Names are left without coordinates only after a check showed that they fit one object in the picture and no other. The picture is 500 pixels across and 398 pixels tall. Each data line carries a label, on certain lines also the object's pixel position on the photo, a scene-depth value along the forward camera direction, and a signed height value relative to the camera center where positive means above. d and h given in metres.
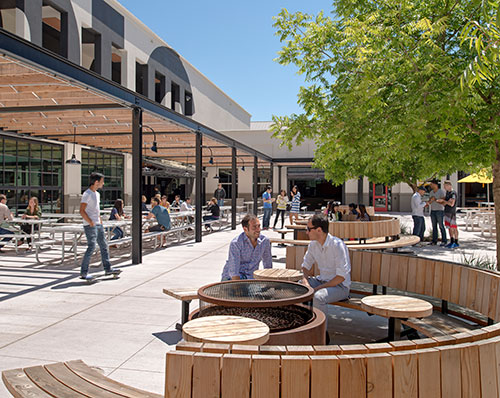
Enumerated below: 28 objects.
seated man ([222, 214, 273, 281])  5.02 -0.65
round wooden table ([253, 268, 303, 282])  4.93 -0.89
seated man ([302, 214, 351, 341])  4.80 -0.76
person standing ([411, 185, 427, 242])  13.79 -0.46
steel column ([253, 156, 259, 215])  23.48 +0.38
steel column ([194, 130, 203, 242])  14.07 +0.30
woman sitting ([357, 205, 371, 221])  12.42 -0.49
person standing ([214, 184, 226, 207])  24.75 +0.09
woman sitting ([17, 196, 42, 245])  12.64 -0.60
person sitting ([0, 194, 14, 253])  11.27 -0.59
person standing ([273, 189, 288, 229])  18.16 -0.24
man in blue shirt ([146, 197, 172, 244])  12.51 -0.65
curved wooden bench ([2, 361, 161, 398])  2.60 -1.16
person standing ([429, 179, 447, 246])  13.70 -0.45
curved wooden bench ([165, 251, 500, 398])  2.09 -0.83
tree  6.33 +1.78
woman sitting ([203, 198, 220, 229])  17.67 -0.66
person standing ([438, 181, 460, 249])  13.34 -0.50
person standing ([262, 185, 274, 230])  18.34 -0.50
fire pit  3.24 -0.92
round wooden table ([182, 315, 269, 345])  2.75 -0.89
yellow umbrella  18.32 +0.86
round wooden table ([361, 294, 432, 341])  3.85 -0.98
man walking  8.05 -0.58
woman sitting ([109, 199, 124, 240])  12.40 -0.62
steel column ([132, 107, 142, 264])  10.23 +0.44
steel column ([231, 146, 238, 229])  18.88 -0.01
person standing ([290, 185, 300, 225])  17.16 -0.30
